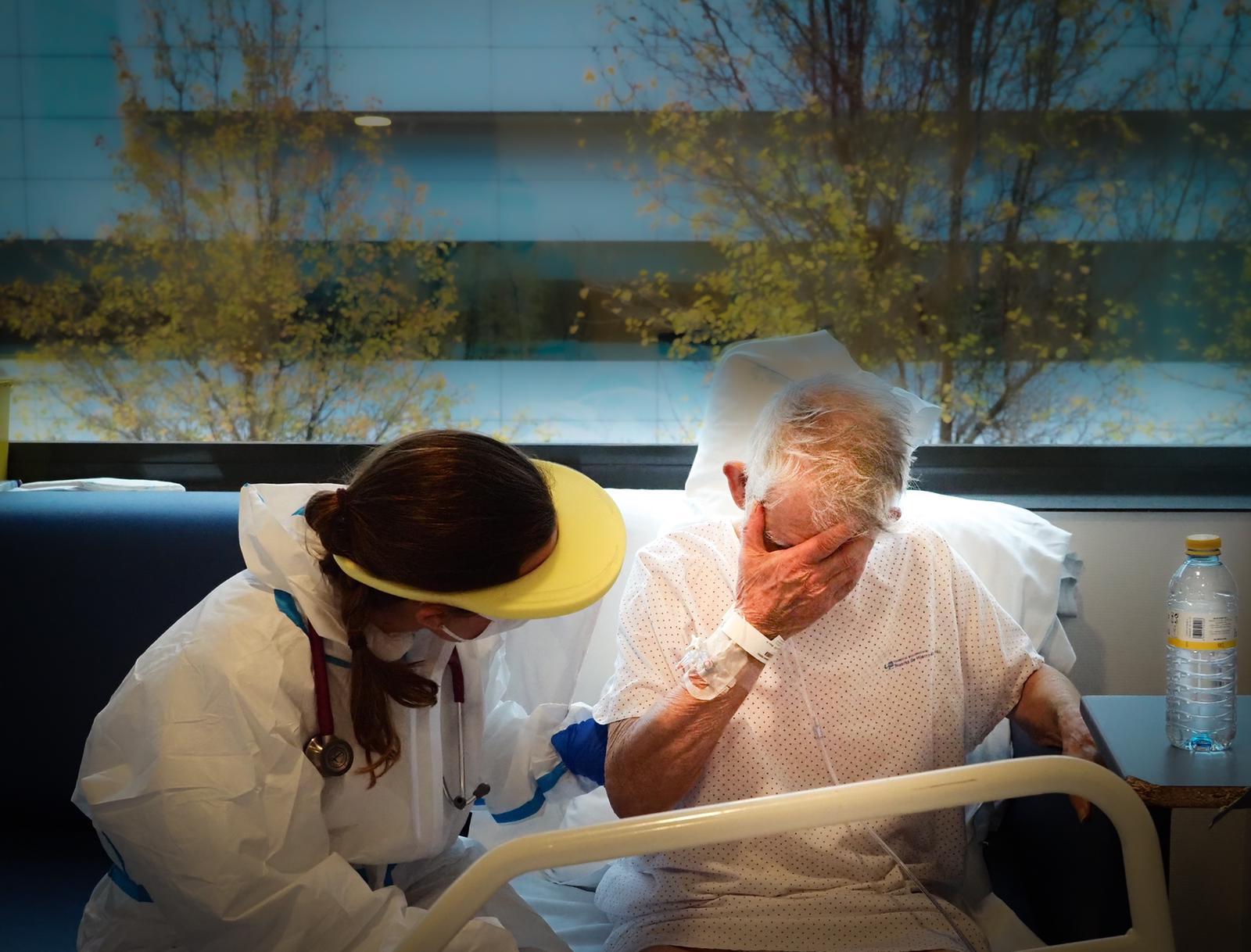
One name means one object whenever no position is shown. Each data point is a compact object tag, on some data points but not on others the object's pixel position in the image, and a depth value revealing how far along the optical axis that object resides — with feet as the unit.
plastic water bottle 4.93
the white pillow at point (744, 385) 7.70
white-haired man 5.26
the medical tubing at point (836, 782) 5.42
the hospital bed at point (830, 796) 3.40
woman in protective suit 4.41
